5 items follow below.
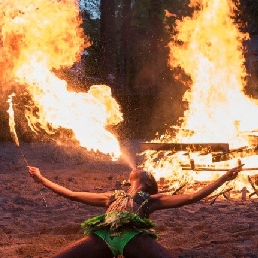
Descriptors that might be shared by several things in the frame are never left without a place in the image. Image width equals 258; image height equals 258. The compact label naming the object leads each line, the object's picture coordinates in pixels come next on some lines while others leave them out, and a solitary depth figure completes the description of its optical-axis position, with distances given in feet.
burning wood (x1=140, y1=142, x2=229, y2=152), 30.83
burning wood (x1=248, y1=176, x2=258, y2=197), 29.53
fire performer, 14.52
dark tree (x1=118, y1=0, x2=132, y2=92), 100.58
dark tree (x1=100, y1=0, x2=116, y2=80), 76.79
